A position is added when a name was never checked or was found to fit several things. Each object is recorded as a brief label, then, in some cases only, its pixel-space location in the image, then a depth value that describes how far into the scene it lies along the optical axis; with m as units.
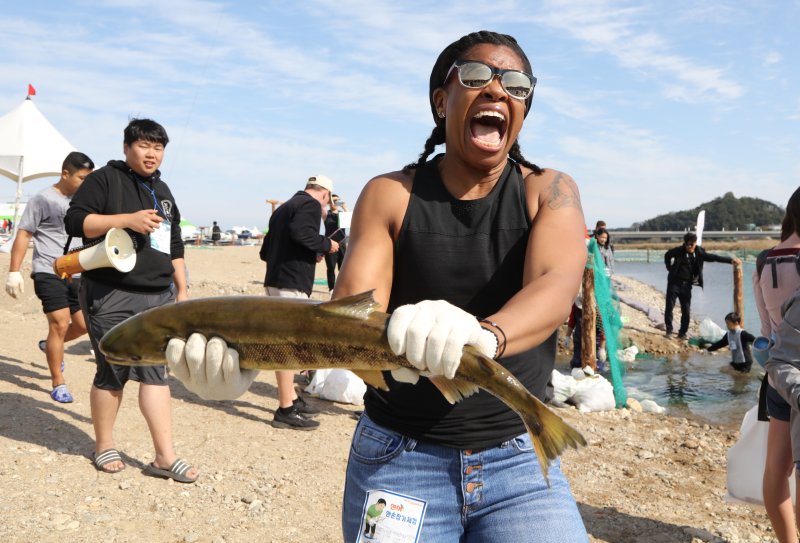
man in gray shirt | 6.70
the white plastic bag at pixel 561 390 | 8.77
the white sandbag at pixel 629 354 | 13.64
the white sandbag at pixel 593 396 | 8.77
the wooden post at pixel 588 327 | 10.30
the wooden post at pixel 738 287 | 15.20
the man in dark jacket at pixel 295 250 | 6.89
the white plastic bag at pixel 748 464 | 4.46
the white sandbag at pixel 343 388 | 7.63
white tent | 17.52
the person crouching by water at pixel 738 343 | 12.78
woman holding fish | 2.15
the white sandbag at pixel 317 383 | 7.76
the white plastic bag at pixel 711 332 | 15.27
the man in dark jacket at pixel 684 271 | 15.42
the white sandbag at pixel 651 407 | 9.64
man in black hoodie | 4.87
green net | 9.23
